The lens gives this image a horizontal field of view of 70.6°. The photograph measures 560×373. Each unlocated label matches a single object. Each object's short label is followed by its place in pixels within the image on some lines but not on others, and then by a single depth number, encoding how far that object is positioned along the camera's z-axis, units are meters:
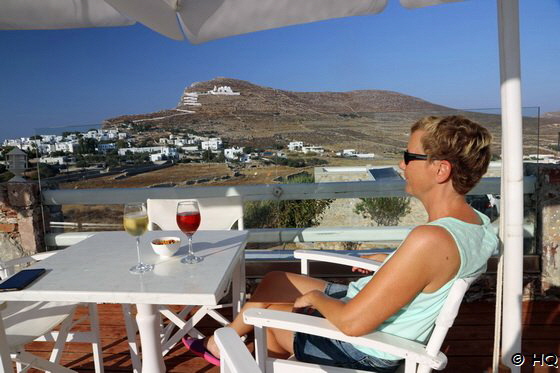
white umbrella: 1.58
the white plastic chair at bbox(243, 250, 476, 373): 1.13
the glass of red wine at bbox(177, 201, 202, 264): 1.54
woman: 1.15
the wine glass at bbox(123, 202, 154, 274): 1.49
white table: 1.31
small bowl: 1.65
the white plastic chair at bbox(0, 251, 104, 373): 1.66
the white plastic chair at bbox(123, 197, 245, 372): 2.33
